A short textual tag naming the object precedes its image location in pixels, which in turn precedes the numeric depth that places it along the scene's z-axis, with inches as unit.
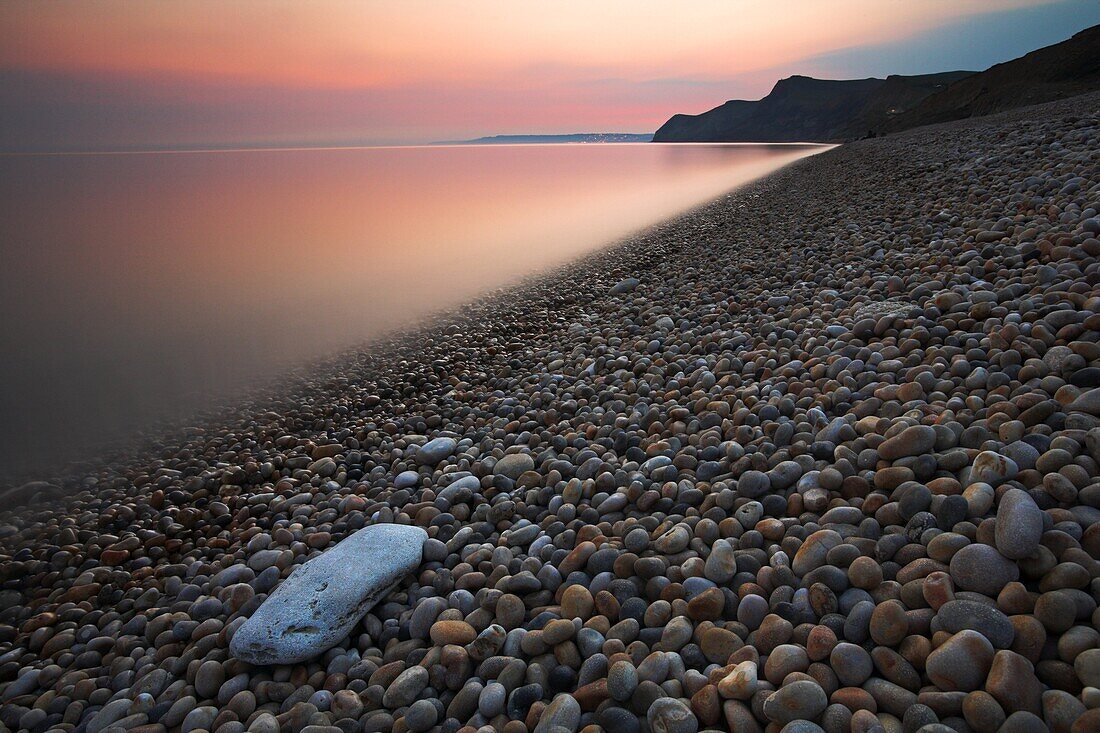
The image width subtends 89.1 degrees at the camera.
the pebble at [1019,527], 66.8
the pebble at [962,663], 58.8
